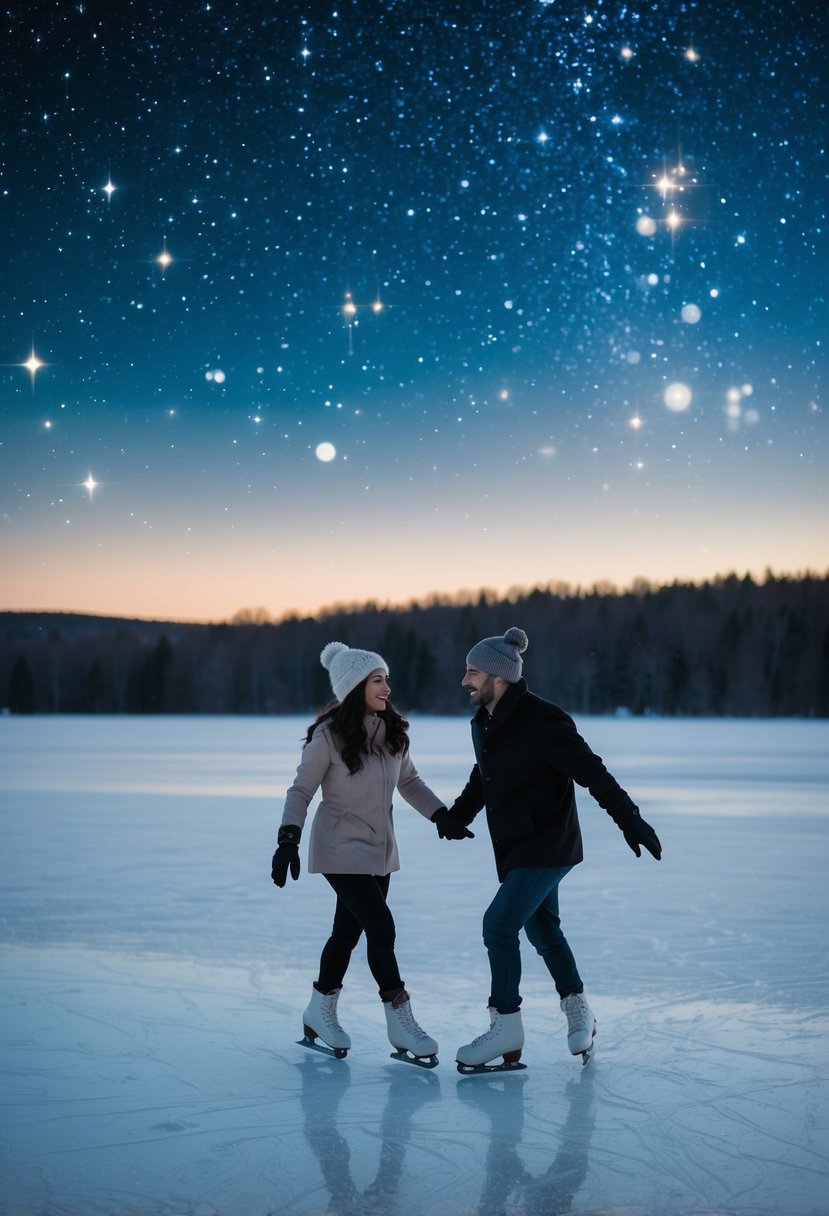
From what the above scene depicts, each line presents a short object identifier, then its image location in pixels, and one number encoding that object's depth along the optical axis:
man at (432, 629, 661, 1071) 3.62
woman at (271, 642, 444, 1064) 3.76
